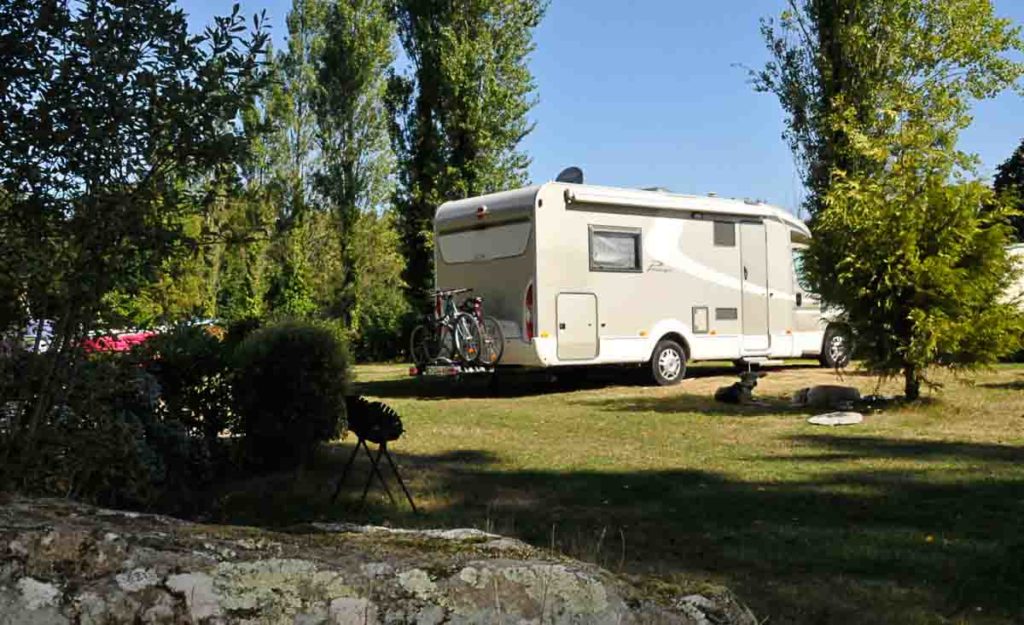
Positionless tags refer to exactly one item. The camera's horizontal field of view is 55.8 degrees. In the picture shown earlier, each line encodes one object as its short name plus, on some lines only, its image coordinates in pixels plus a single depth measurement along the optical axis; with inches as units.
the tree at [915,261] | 425.4
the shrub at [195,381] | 256.8
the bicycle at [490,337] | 541.0
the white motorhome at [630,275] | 531.8
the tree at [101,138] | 126.7
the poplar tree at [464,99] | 973.8
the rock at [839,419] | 408.2
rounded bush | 277.7
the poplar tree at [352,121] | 1206.9
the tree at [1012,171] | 1482.3
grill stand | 233.3
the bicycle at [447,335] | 545.0
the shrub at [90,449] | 148.5
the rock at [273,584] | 65.2
